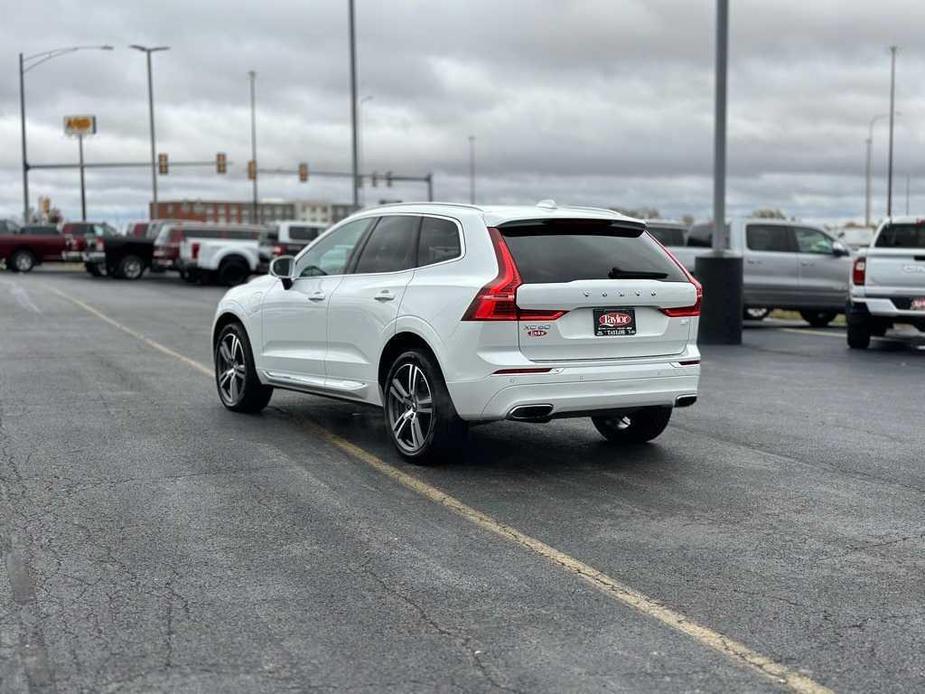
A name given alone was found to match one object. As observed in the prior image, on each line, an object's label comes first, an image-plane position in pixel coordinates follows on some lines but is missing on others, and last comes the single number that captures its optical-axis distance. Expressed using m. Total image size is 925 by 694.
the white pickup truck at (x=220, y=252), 36.41
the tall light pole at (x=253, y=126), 69.75
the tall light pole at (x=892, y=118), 55.03
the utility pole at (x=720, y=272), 16.80
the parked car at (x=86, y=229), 53.13
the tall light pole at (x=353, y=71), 32.78
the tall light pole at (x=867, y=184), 71.44
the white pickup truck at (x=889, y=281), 15.59
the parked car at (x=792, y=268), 20.67
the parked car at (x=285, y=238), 35.72
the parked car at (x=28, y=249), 44.38
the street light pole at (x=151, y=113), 57.47
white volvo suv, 7.16
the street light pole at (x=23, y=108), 53.41
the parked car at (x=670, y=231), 22.91
